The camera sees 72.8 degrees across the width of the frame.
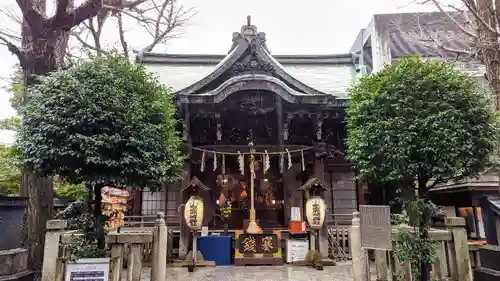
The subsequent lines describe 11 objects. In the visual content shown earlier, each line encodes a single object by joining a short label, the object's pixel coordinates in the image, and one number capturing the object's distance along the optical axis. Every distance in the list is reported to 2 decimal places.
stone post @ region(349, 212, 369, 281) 7.04
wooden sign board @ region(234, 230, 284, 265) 10.55
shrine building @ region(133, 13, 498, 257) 10.95
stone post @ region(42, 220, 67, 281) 5.99
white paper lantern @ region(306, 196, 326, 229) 10.33
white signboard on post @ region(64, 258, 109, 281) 5.89
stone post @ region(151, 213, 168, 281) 7.11
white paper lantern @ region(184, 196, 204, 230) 10.05
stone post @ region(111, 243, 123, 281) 6.05
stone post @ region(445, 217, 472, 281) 6.59
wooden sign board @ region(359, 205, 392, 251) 6.23
